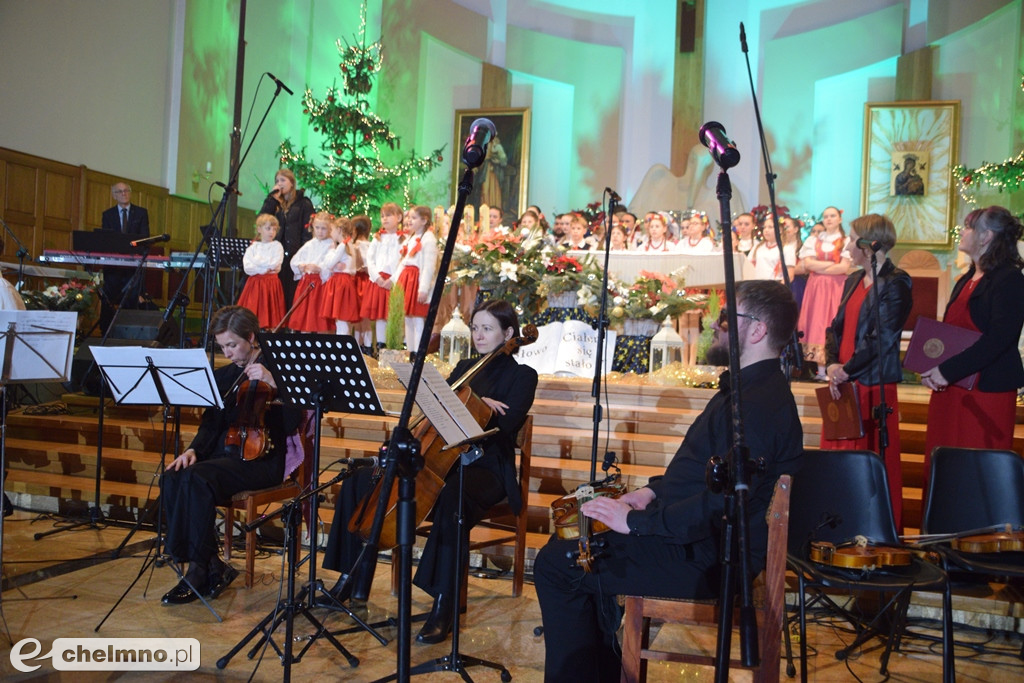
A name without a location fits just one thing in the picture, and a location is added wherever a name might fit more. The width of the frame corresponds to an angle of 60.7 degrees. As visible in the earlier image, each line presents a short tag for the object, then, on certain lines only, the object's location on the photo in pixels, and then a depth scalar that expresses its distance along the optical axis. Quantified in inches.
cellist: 149.9
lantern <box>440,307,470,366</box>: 307.4
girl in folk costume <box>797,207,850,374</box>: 361.4
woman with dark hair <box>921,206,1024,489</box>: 153.7
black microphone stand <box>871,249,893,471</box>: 152.3
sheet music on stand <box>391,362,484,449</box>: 116.2
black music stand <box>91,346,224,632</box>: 159.8
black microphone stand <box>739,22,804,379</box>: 171.4
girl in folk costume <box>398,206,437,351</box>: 328.8
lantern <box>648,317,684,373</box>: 301.3
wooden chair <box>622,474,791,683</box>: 97.5
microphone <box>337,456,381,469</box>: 102.3
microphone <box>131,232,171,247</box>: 230.5
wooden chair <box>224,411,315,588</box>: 168.2
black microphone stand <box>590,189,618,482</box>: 175.1
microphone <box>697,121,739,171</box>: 83.6
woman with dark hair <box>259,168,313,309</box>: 411.5
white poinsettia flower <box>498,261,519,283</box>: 307.4
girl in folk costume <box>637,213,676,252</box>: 398.0
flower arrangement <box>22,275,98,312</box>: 331.9
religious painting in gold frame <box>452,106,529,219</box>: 575.8
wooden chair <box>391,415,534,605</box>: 167.0
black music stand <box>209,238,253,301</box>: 306.7
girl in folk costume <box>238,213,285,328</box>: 353.1
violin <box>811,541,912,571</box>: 124.3
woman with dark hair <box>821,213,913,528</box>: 161.3
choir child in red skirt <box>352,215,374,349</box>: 359.3
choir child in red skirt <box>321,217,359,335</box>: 349.7
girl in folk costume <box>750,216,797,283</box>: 379.2
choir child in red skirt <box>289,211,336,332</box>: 351.6
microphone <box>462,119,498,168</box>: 98.0
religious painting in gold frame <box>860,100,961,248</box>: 489.4
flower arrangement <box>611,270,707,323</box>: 312.5
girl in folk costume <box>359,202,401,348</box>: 342.3
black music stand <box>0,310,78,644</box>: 152.7
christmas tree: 527.5
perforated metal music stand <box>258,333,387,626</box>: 133.6
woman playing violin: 164.2
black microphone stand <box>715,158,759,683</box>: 72.8
